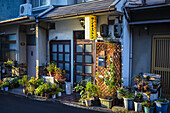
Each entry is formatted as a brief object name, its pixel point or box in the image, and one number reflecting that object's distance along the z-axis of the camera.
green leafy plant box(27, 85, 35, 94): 10.17
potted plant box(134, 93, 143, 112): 7.35
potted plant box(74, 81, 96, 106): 8.46
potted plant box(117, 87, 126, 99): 8.11
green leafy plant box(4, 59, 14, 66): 13.40
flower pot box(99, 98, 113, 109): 8.01
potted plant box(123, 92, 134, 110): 7.59
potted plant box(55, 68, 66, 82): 10.72
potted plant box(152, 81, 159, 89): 7.54
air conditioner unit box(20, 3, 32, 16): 14.32
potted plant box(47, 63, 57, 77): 11.09
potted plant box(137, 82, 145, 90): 7.75
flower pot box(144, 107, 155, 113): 7.06
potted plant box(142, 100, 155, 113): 7.06
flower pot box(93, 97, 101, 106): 8.32
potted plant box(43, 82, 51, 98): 9.67
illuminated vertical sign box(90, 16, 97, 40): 9.32
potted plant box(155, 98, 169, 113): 7.01
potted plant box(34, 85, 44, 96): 9.80
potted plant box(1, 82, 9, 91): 11.40
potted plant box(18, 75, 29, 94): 10.57
